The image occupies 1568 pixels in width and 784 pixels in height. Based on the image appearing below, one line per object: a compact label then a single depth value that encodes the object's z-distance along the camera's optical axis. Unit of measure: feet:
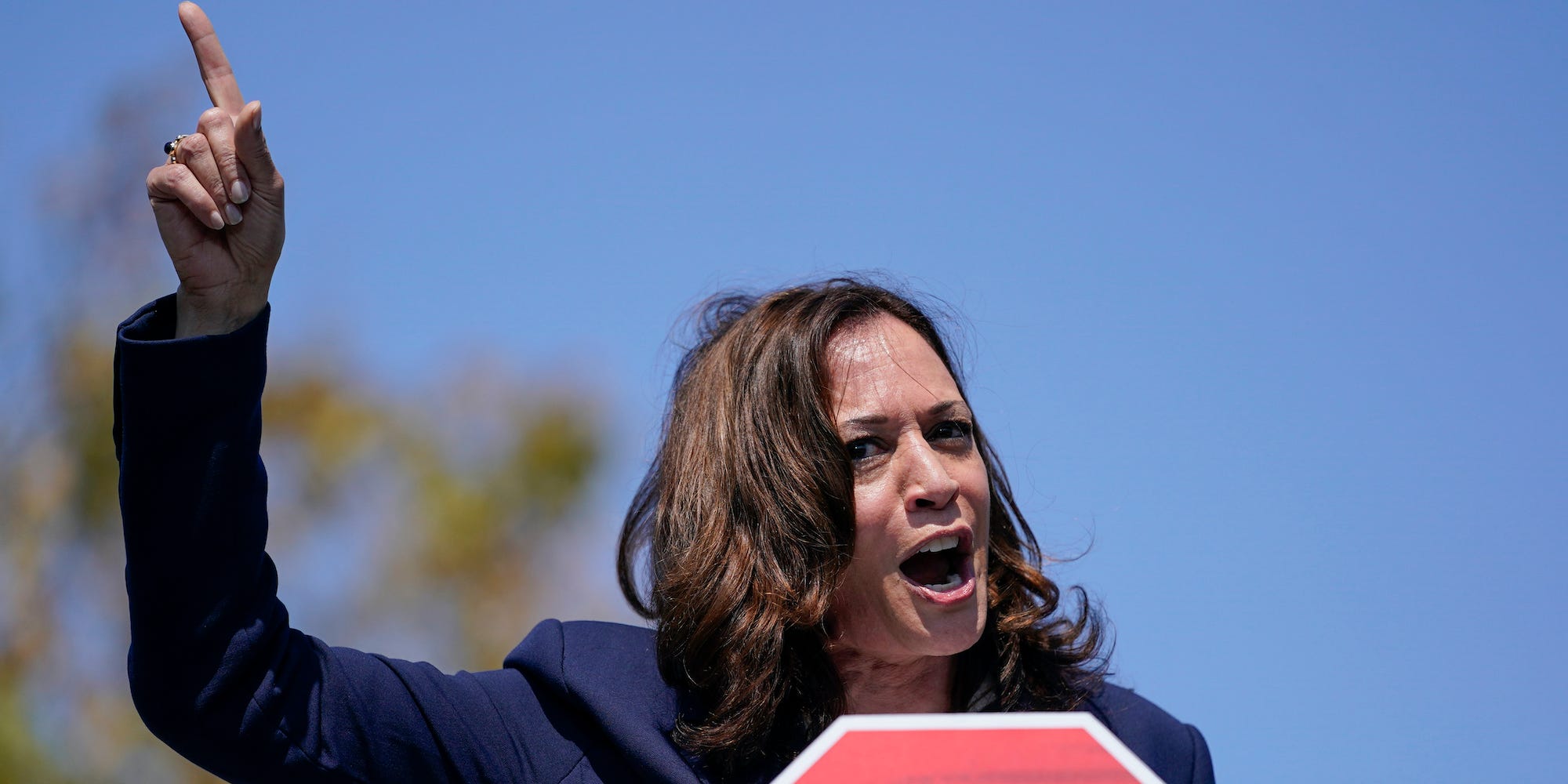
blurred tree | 77.00
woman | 14.46
